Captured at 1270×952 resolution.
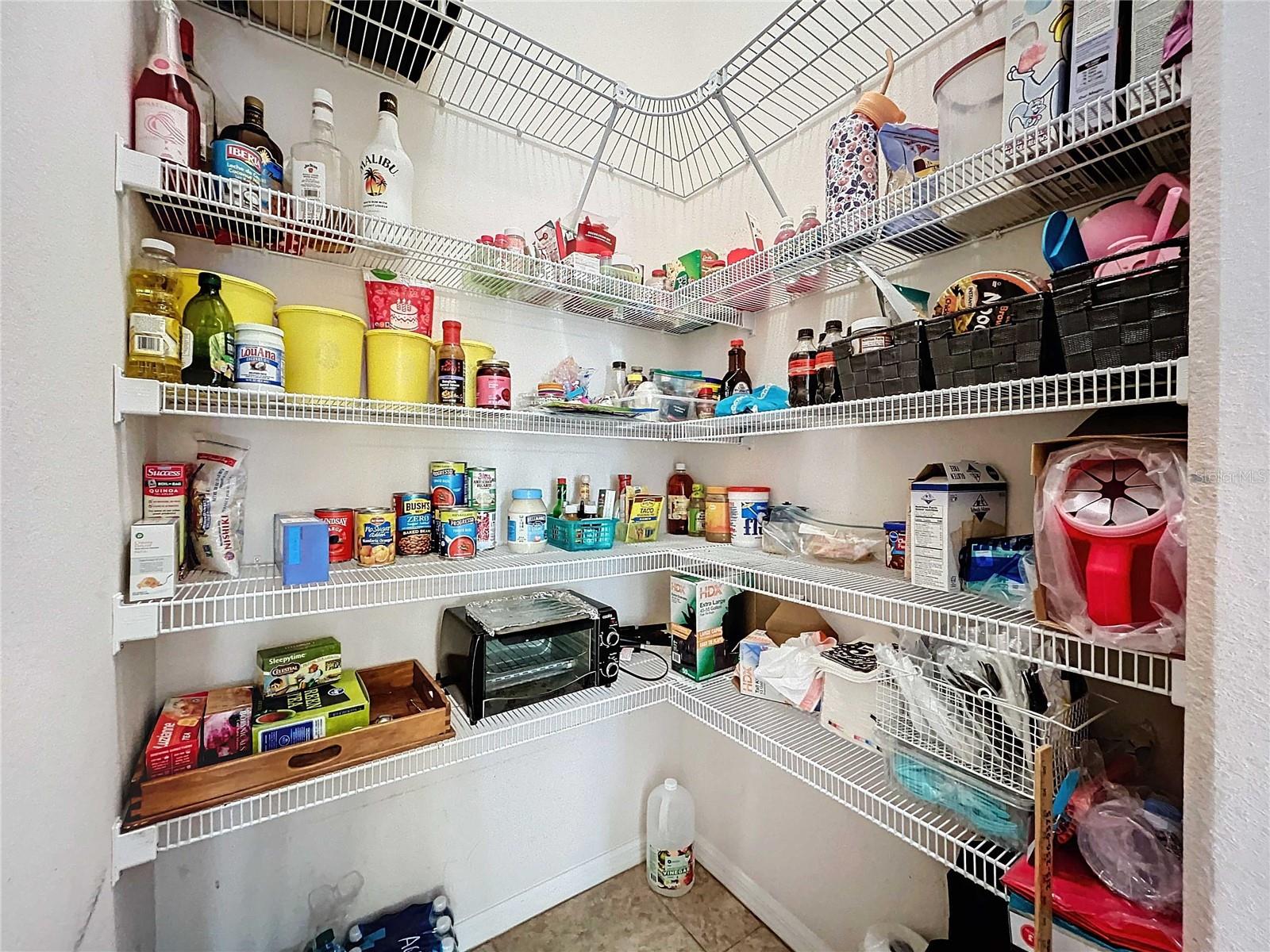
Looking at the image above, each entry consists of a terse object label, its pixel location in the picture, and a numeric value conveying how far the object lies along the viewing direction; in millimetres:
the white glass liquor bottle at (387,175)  1034
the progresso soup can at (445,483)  1221
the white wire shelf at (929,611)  630
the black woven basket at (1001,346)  717
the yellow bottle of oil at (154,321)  794
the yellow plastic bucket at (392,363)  1064
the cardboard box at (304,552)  907
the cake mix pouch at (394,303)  1137
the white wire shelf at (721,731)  790
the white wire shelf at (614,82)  1098
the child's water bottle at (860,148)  1003
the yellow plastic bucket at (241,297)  906
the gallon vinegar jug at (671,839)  1572
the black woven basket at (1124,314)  585
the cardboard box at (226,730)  888
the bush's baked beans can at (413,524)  1174
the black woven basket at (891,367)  863
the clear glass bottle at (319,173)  947
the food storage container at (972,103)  825
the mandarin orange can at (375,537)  1095
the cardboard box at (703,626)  1377
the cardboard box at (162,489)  884
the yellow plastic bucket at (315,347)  973
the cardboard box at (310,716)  912
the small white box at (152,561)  779
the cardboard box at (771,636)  1297
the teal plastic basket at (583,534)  1350
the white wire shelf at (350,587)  795
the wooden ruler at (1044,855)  591
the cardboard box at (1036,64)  715
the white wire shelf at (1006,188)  675
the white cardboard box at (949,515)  912
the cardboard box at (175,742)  834
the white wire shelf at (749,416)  633
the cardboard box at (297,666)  1015
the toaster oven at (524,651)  1155
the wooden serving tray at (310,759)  807
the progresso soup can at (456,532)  1167
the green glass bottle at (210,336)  858
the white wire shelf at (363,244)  835
